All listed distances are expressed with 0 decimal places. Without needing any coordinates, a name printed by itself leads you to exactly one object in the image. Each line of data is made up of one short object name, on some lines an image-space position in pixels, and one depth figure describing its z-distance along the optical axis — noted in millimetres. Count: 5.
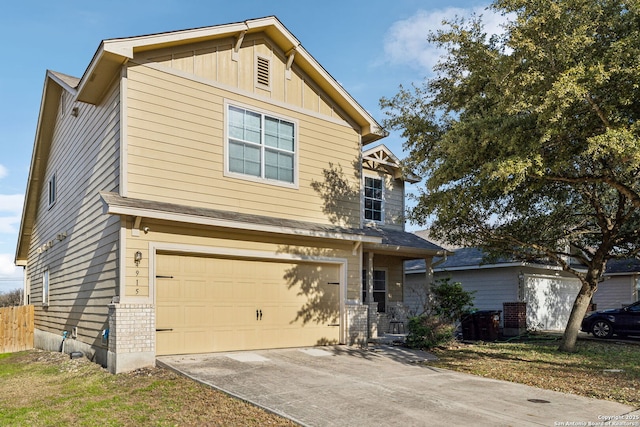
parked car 18188
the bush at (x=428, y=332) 13516
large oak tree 9430
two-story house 10438
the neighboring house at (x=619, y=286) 24266
